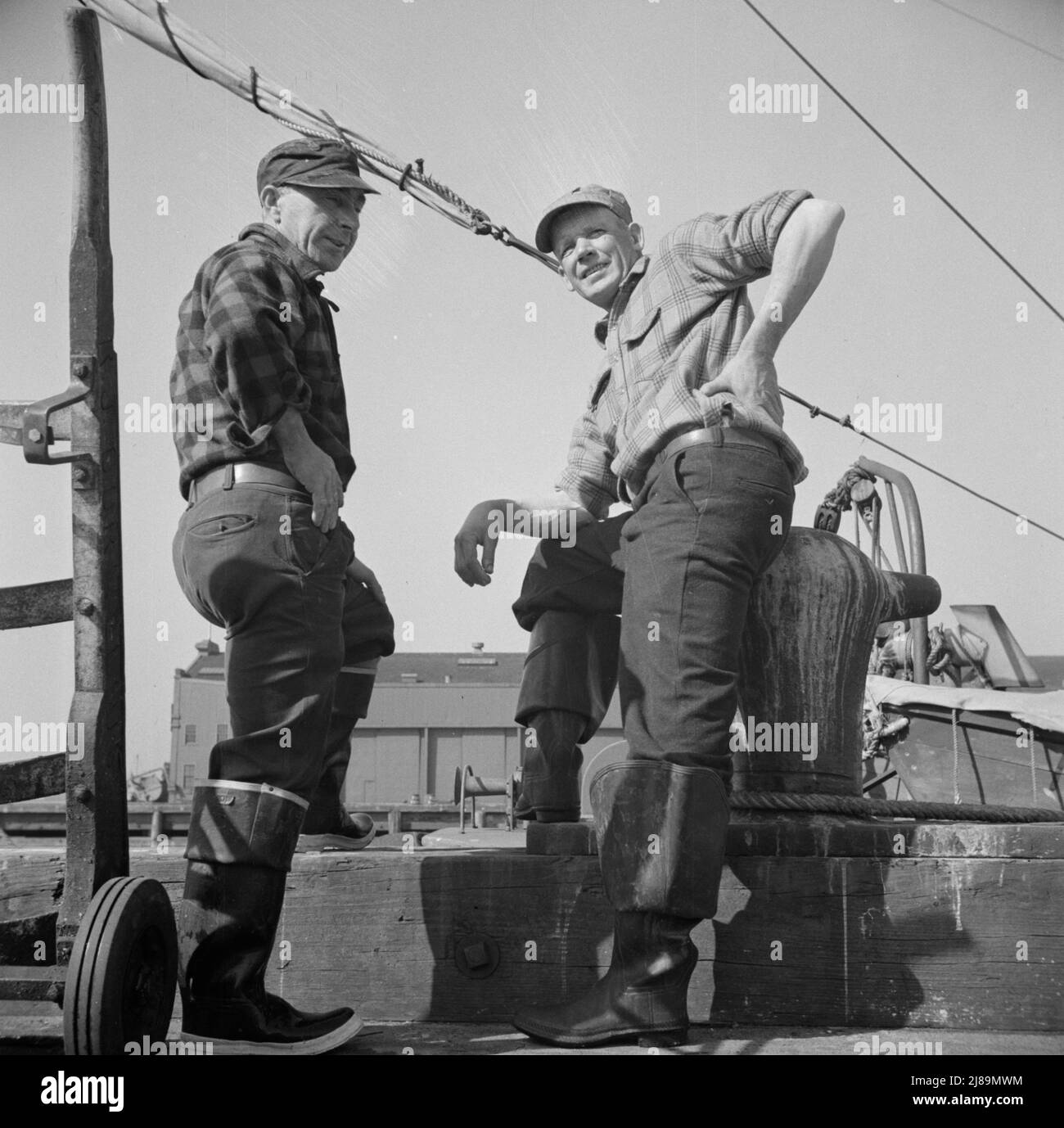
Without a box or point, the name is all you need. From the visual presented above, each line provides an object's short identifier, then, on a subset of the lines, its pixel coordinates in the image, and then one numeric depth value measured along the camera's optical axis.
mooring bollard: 2.97
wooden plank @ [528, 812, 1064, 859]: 2.63
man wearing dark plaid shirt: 2.44
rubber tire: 2.01
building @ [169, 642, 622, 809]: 34.00
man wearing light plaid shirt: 2.41
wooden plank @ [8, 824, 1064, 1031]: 2.59
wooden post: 2.31
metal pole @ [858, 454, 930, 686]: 9.88
